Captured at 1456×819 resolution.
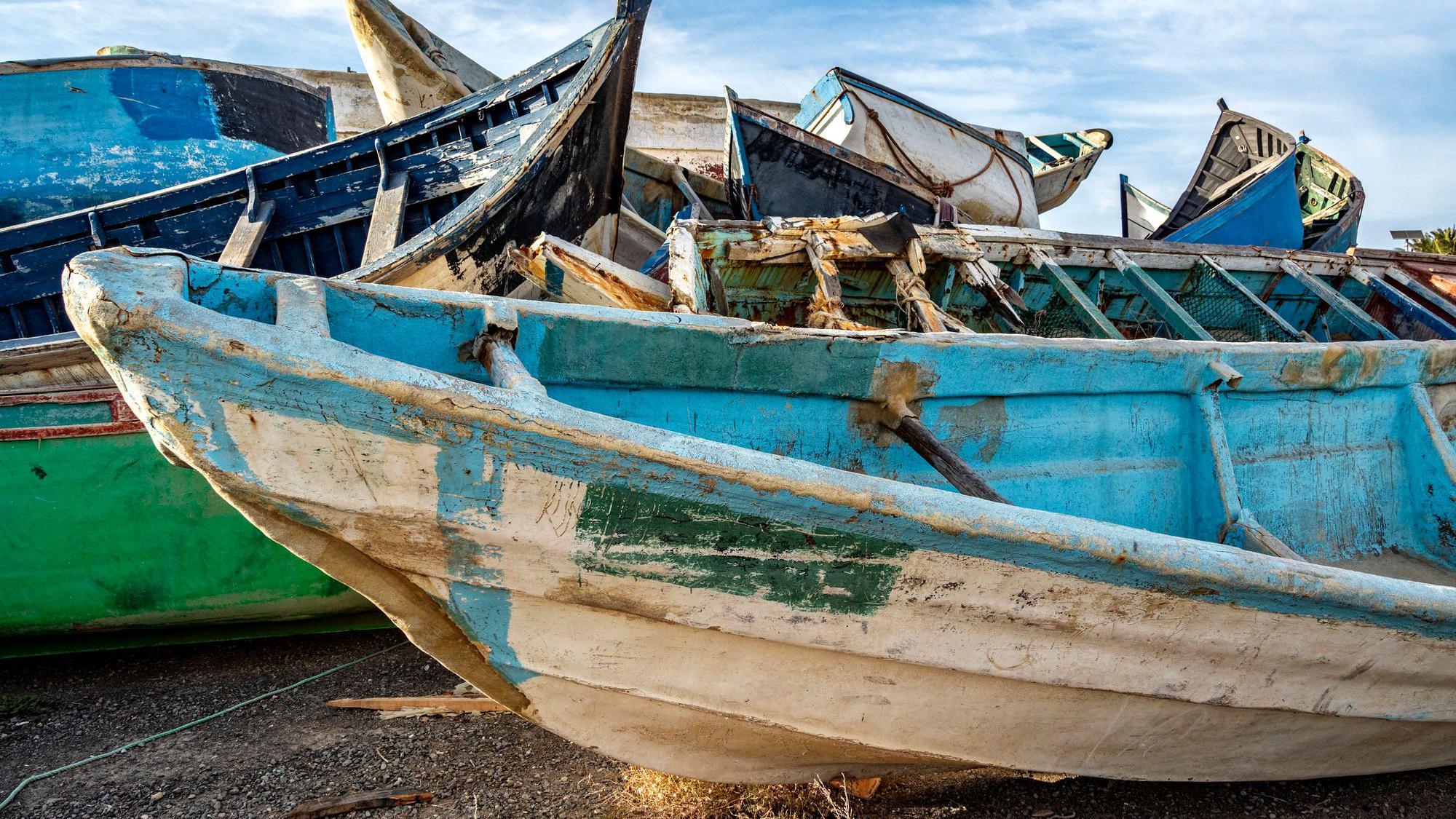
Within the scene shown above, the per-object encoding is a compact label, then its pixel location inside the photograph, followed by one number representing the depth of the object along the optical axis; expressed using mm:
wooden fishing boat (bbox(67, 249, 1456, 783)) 1566
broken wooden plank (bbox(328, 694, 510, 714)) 2918
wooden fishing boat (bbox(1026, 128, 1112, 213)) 11531
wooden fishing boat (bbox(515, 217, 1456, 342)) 3758
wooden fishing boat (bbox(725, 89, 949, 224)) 6559
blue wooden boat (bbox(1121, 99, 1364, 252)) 6730
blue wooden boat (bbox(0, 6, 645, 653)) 3191
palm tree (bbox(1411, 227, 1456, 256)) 20656
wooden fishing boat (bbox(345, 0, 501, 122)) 6621
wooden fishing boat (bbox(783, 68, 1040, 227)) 7652
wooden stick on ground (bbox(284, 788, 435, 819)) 2369
